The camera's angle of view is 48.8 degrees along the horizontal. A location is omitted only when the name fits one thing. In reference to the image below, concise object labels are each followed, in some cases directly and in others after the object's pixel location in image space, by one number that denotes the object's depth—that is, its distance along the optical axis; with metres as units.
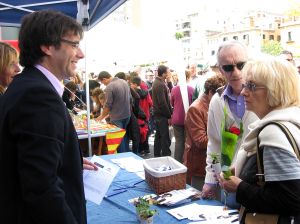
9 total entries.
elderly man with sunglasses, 2.13
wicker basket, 2.22
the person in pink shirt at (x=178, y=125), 5.33
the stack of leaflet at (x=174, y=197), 2.06
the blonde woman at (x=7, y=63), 2.56
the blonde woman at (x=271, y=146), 1.26
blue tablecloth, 1.91
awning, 3.33
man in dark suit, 1.09
